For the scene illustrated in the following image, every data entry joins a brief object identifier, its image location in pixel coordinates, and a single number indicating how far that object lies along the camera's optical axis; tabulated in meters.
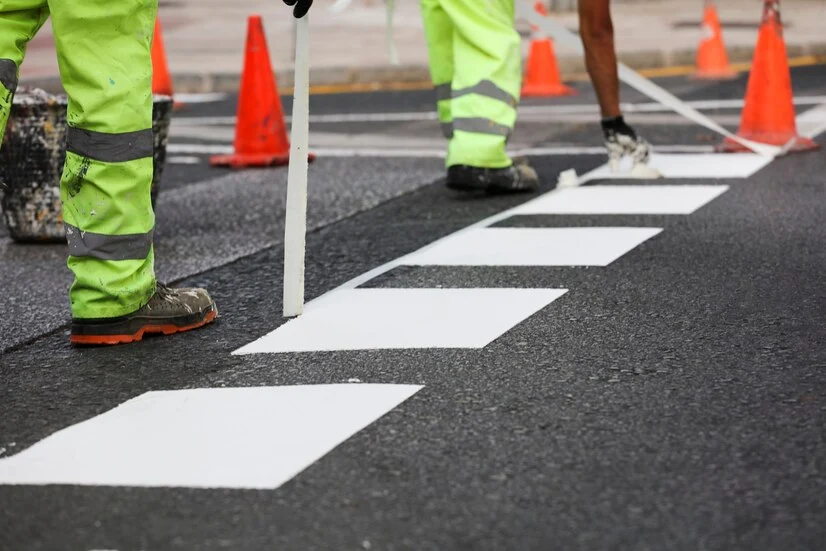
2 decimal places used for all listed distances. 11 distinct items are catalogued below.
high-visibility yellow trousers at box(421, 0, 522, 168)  12.64
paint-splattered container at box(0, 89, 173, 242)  11.54
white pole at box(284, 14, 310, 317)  8.54
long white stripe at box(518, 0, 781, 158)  13.82
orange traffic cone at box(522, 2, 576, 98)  22.62
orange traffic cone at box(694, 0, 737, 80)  24.03
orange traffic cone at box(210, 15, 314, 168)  16.00
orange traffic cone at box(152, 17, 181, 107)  19.20
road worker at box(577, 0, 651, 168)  13.20
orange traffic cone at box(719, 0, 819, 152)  15.53
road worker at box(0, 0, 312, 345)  7.84
